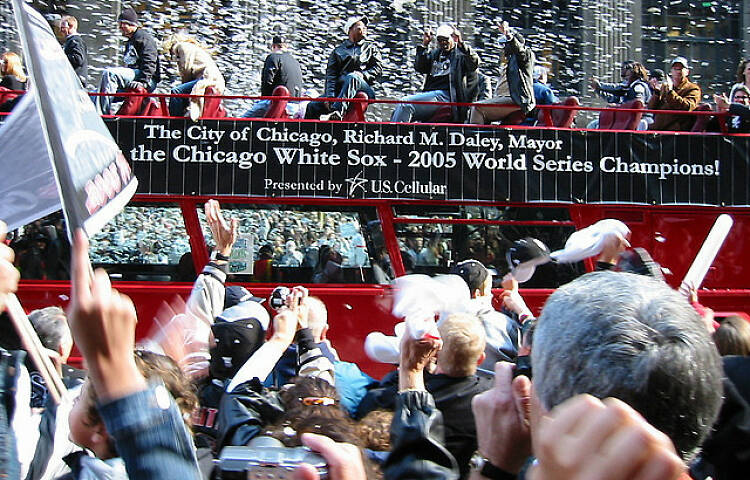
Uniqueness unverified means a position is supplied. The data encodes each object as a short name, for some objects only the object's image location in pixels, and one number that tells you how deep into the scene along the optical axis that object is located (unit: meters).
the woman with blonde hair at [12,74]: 8.79
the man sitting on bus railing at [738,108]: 8.16
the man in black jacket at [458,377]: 2.71
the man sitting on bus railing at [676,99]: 8.52
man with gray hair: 1.20
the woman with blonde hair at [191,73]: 8.13
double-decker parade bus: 7.80
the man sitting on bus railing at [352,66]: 8.71
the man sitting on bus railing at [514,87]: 7.99
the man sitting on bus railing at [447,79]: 8.26
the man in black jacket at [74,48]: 9.04
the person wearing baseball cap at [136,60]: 8.96
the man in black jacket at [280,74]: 9.01
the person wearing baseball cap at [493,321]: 4.38
